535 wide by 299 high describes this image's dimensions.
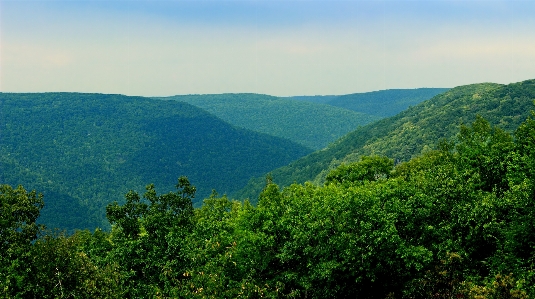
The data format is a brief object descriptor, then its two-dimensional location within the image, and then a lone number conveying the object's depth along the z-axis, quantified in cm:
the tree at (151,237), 3971
